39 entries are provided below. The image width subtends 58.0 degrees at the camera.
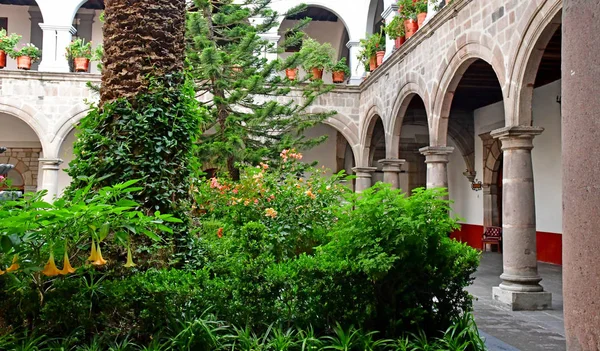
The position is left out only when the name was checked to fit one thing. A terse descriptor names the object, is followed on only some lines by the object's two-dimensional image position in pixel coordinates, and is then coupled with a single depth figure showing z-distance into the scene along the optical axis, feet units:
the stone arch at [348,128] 40.86
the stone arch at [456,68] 20.15
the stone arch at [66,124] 38.65
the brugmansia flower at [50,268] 8.54
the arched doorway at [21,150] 46.03
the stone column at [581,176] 4.01
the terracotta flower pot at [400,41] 31.96
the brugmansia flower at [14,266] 8.64
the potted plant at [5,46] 38.81
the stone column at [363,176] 40.35
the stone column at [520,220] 18.48
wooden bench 37.39
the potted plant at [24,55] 38.75
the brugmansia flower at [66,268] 8.62
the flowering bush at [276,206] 14.52
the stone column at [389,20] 32.96
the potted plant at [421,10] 28.71
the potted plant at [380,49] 36.50
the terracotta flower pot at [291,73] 38.82
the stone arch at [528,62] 16.93
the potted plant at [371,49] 36.83
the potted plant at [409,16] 30.04
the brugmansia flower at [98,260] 8.65
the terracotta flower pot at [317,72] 38.96
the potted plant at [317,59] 37.66
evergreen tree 27.32
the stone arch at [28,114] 38.42
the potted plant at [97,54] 35.99
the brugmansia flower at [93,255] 8.62
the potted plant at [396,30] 31.44
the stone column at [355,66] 41.29
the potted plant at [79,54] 38.50
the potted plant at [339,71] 40.55
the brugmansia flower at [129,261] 9.09
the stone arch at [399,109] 28.17
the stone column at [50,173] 38.68
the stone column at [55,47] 39.29
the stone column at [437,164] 25.68
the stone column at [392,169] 33.40
